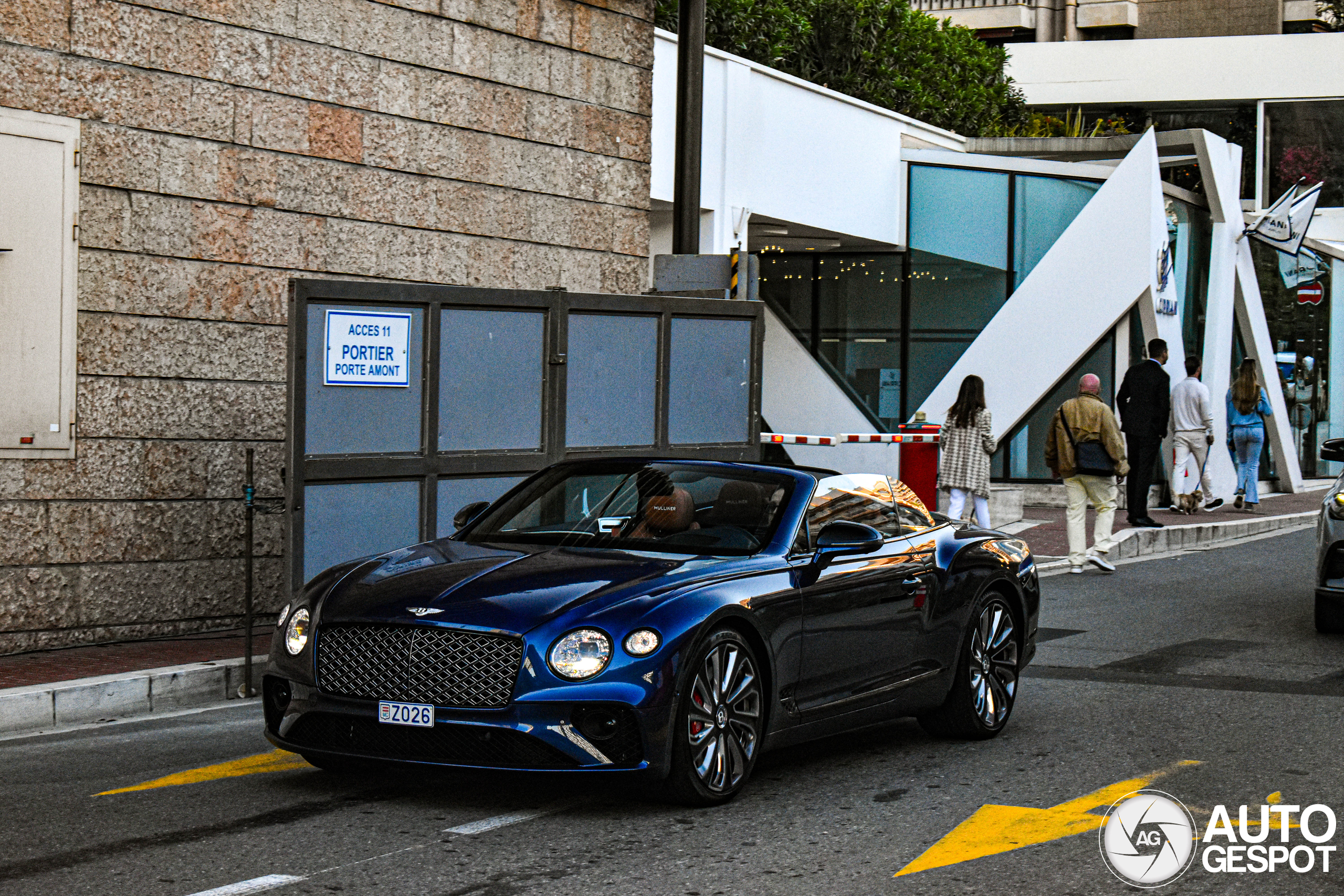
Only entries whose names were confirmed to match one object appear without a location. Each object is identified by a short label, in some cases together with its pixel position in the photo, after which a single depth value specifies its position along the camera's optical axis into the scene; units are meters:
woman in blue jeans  23.48
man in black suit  18.25
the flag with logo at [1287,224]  27.69
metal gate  10.17
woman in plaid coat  15.62
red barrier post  17.36
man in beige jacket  14.87
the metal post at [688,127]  13.71
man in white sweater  21.55
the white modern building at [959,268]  23.41
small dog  22.08
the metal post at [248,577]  9.01
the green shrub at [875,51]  25.81
